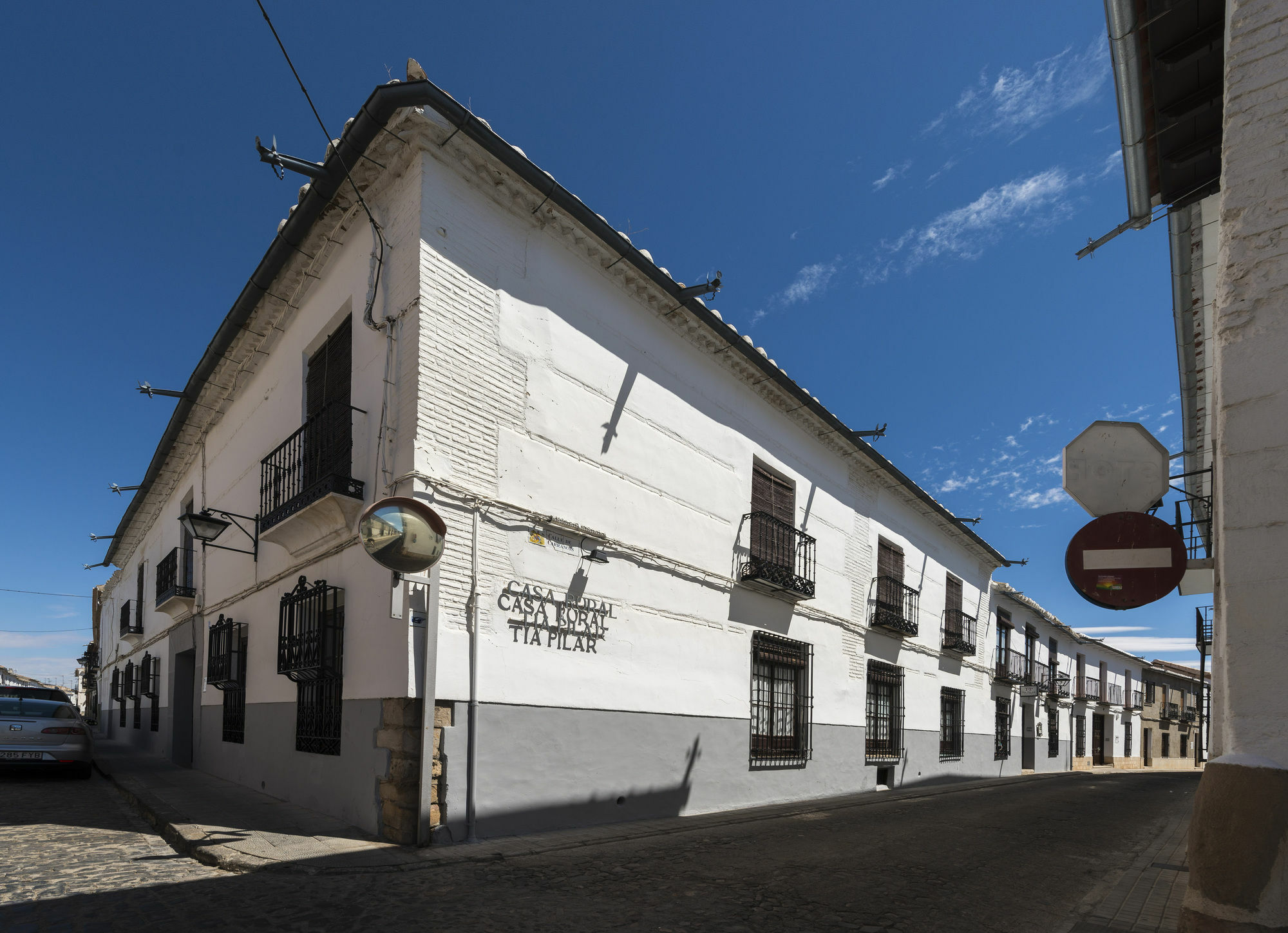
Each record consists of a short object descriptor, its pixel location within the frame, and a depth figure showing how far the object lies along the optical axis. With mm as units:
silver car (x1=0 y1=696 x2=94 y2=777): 9492
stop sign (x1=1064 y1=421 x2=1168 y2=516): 4043
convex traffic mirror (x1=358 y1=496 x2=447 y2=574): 5621
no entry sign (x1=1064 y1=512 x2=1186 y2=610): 3752
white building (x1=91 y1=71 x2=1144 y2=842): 6641
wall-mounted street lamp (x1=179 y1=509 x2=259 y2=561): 9219
